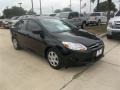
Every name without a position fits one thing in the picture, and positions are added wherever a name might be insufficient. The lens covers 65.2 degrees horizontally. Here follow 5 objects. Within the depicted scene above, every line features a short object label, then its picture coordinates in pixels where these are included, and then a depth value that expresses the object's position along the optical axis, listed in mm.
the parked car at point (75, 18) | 7413
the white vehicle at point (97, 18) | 9981
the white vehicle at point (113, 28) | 4321
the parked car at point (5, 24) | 10580
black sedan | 2473
